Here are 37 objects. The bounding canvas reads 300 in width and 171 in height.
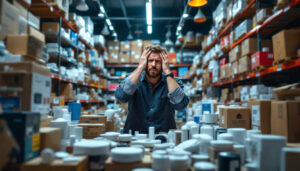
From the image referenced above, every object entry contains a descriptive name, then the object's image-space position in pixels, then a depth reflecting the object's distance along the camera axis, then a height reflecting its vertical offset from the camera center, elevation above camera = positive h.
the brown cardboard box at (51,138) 1.06 -0.20
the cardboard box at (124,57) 9.00 +1.68
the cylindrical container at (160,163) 0.99 -0.29
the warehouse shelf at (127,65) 8.97 +1.36
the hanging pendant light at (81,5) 5.34 +2.23
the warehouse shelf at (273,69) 2.40 +0.41
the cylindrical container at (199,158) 1.05 -0.28
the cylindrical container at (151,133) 1.74 -0.27
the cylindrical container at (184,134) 1.54 -0.24
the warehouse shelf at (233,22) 4.04 +1.65
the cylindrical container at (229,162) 0.93 -0.26
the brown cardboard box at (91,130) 1.72 -0.25
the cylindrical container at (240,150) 1.12 -0.25
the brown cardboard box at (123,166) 1.02 -0.31
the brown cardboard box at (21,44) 1.29 +0.31
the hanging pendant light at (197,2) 4.44 +1.95
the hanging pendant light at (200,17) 5.73 +2.12
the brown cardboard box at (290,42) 2.48 +0.65
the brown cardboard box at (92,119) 1.96 -0.18
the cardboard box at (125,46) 8.97 +2.12
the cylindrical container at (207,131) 1.53 -0.22
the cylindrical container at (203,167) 0.88 -0.27
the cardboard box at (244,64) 3.77 +0.62
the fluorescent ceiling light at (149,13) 5.42 +2.33
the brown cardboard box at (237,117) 1.82 -0.14
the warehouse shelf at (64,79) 3.89 +0.39
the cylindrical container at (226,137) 1.25 -0.21
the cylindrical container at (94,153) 1.02 -0.25
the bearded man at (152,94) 2.43 +0.05
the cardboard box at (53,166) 0.88 -0.27
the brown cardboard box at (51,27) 4.23 +1.34
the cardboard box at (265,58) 3.19 +0.60
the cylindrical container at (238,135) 1.32 -0.21
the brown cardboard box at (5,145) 0.84 -0.18
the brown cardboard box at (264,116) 1.66 -0.12
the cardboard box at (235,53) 4.29 +0.92
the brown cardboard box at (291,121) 1.36 -0.13
